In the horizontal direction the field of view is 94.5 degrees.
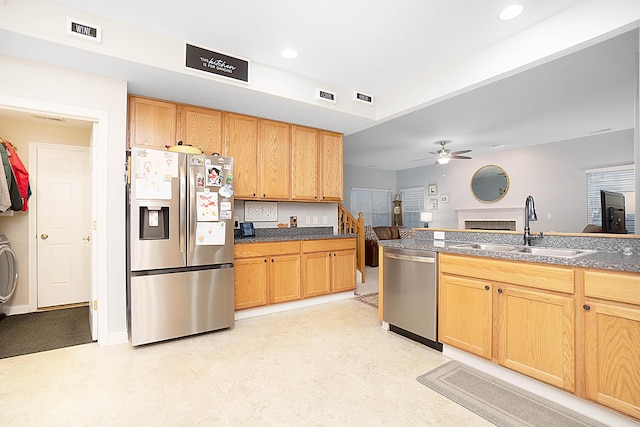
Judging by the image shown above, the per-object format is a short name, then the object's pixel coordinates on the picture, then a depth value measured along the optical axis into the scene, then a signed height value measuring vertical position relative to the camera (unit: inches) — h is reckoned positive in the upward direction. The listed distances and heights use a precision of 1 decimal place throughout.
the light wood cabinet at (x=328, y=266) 153.5 -28.1
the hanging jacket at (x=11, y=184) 123.6 +13.4
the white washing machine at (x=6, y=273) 126.1 -25.6
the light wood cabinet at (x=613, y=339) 61.5 -27.3
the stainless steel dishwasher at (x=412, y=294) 101.5 -29.2
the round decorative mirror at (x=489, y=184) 279.1 +29.6
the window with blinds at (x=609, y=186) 207.5 +20.2
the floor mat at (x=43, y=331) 104.4 -46.5
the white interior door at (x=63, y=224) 146.0 -4.6
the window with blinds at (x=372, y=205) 339.2 +11.5
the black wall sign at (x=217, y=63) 106.3 +56.8
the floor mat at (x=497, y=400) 67.2 -47.2
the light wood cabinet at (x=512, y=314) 71.5 -27.8
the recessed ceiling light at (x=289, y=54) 111.7 +61.8
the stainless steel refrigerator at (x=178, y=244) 104.6 -11.2
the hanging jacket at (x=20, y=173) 130.2 +18.7
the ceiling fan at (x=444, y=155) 238.6 +48.2
